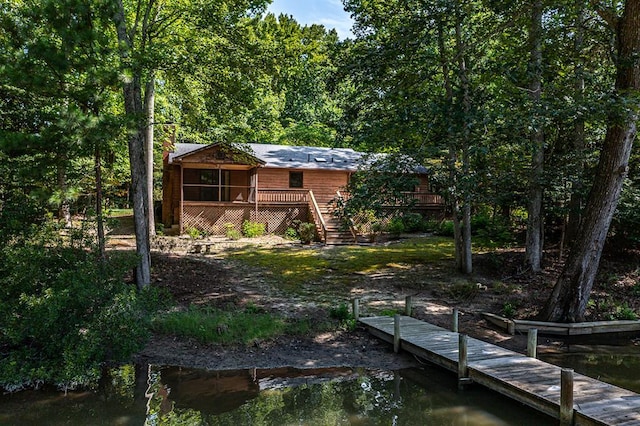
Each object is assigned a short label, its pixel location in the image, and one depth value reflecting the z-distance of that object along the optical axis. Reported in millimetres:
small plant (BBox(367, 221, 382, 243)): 20938
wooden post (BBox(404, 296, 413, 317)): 10688
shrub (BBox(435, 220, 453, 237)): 22586
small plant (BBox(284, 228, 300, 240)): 21959
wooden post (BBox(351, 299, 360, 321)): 10266
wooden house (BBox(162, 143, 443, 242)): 21844
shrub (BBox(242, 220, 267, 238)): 21828
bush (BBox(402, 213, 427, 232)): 23422
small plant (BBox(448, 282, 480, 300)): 12220
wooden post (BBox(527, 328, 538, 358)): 7586
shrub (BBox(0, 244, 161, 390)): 6387
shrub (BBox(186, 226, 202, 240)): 20656
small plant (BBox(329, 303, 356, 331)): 9922
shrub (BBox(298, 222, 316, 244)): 20406
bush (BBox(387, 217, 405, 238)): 23078
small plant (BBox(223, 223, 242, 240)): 21078
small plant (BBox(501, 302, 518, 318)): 10941
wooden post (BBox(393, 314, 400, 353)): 8883
